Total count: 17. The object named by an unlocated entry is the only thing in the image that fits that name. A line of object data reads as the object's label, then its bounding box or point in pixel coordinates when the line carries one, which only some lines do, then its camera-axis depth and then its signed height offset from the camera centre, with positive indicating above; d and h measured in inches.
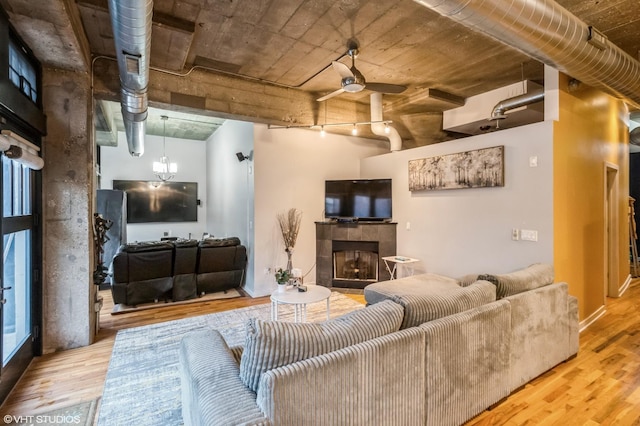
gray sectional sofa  54.6 -31.3
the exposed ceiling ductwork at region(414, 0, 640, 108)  75.9 +50.6
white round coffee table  130.8 -35.8
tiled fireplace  218.4 -27.2
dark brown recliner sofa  178.5 -33.4
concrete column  127.0 +1.3
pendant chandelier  248.1 +39.7
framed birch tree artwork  153.1 +23.5
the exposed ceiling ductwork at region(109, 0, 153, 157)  78.3 +52.2
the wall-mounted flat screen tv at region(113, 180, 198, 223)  304.3 +15.1
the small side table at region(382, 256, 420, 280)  193.1 -30.1
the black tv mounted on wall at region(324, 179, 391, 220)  218.5 +10.5
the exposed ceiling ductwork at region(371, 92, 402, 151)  199.0 +58.5
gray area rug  89.7 -55.7
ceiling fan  128.0 +58.0
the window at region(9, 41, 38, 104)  102.3 +51.0
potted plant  142.1 -29.5
